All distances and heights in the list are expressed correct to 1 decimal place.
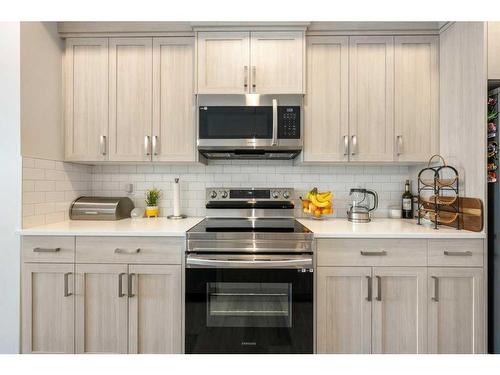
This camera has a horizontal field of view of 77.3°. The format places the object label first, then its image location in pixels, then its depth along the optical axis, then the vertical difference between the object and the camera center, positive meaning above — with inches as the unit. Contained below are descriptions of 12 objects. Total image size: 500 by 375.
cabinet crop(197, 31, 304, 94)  85.8 +34.3
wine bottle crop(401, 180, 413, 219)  97.1 -5.3
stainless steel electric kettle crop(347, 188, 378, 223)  91.0 -6.7
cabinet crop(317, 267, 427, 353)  72.3 -28.7
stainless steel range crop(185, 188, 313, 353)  70.7 -24.0
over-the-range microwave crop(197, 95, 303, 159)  86.0 +17.8
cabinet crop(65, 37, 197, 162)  88.6 +24.9
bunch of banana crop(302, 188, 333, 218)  91.9 -5.2
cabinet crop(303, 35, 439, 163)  87.5 +24.8
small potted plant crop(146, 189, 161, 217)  98.3 -5.6
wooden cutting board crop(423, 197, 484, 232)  71.6 -6.3
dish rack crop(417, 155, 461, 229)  78.4 -3.0
